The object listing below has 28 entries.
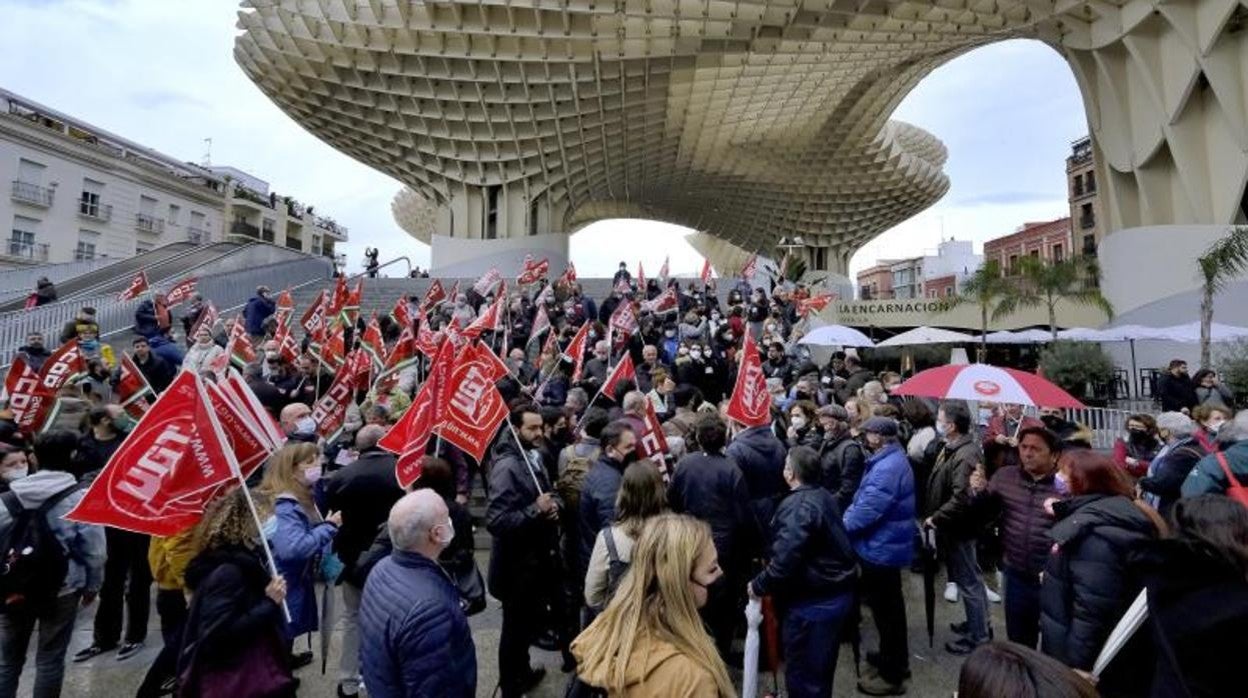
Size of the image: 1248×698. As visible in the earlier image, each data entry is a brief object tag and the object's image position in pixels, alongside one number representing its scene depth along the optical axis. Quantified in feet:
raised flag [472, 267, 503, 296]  56.95
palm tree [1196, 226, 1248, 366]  45.96
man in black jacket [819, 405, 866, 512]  15.47
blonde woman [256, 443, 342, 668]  10.92
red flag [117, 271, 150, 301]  49.36
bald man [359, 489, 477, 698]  8.14
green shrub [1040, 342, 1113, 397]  54.03
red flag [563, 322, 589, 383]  33.37
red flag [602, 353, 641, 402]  24.89
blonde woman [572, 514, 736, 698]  5.63
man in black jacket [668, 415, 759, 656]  13.41
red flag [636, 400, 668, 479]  16.63
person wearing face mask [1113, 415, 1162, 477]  18.01
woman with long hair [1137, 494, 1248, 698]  6.10
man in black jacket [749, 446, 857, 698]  11.09
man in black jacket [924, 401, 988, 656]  14.10
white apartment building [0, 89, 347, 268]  95.91
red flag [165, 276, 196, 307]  48.44
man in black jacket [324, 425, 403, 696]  13.84
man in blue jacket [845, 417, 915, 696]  13.47
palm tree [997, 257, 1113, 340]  69.31
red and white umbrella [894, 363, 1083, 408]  18.10
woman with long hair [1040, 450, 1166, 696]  8.68
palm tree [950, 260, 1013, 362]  75.61
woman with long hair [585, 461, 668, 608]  9.64
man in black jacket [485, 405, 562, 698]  12.67
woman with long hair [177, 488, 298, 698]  7.91
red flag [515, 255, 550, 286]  61.00
